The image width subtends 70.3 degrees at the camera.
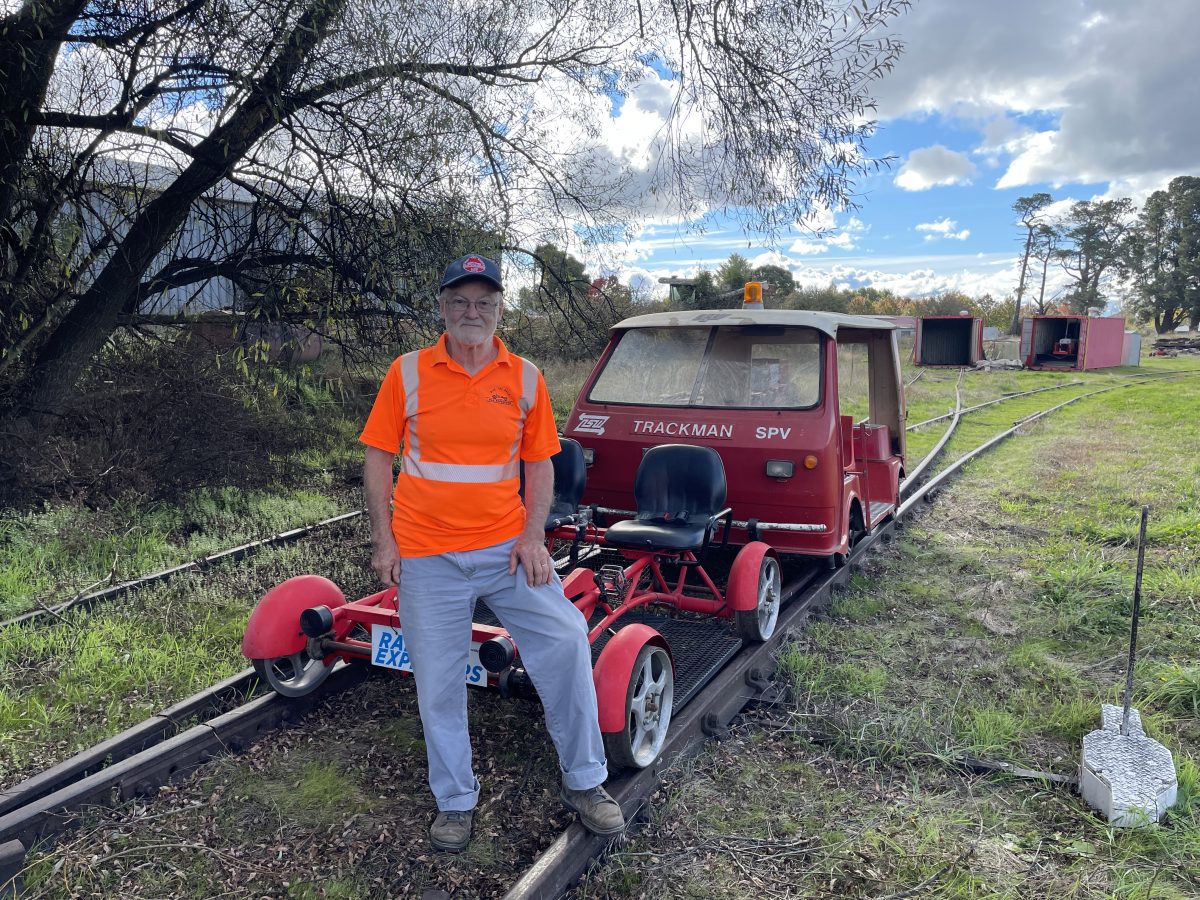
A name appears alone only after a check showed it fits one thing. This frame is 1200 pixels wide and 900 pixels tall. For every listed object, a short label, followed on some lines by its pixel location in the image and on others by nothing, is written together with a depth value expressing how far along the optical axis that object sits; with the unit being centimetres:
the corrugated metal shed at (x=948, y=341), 3578
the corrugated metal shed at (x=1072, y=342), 3472
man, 308
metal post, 366
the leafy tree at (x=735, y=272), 3322
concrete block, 335
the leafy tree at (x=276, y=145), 576
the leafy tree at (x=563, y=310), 881
